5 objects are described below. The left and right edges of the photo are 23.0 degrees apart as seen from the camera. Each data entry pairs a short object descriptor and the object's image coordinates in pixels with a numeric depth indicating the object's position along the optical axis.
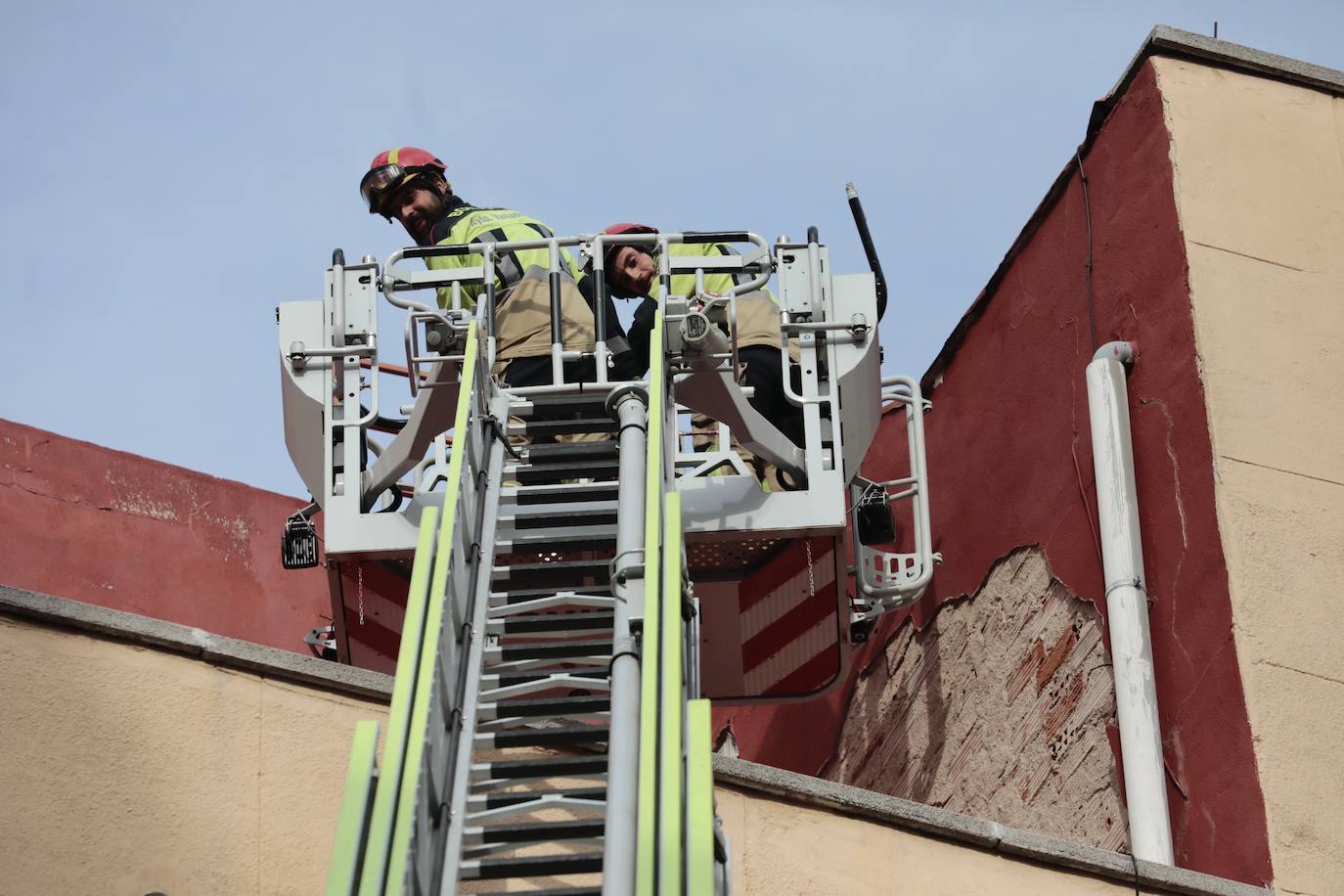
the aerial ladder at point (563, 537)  9.42
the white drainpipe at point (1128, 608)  14.32
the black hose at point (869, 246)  15.63
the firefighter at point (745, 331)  15.48
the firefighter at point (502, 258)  15.02
